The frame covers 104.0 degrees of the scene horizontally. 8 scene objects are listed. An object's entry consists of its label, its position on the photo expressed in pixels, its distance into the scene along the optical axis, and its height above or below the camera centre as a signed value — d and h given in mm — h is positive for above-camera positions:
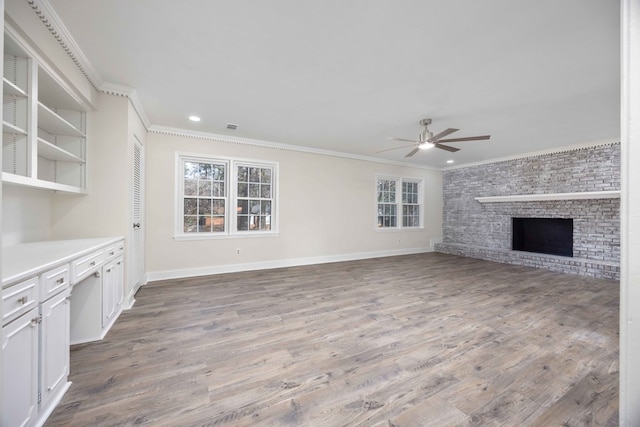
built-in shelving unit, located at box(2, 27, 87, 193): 1837 +789
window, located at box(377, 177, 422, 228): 6750 +346
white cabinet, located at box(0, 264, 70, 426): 1226 -750
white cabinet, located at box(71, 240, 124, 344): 2256 -824
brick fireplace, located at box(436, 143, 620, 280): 4723 +169
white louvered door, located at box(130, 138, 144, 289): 3375 -56
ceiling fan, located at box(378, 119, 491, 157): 3725 +1127
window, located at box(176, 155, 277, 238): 4539 +320
